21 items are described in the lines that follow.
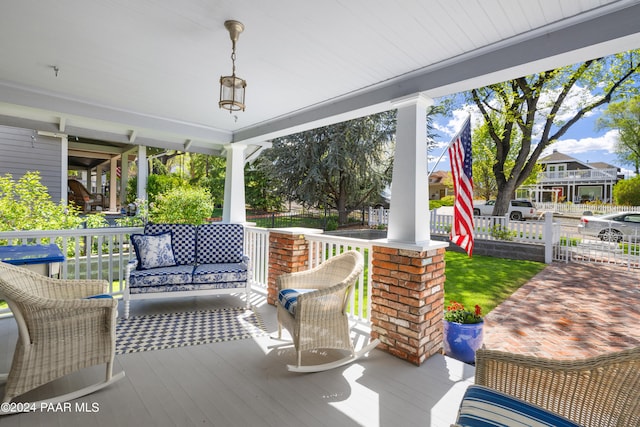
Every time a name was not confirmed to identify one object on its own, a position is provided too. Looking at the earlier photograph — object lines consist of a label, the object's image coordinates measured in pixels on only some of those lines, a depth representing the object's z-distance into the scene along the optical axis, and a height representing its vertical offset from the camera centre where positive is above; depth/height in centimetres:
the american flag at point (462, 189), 304 +25
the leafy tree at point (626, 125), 2161 +628
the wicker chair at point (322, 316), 260 -87
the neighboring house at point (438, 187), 3391 +302
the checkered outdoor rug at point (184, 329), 311 -127
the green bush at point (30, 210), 507 -2
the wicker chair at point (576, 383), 135 -77
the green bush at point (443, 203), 1844 +77
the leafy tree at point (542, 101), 830 +330
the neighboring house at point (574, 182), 2425 +278
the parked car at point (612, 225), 868 -22
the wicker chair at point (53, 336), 207 -87
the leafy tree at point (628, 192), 1686 +138
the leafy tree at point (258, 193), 1623 +97
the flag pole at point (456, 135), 304 +76
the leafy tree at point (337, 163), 1229 +199
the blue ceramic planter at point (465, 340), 298 -116
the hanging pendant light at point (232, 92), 265 +100
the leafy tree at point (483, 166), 1502 +276
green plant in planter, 306 -97
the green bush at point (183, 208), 715 +8
